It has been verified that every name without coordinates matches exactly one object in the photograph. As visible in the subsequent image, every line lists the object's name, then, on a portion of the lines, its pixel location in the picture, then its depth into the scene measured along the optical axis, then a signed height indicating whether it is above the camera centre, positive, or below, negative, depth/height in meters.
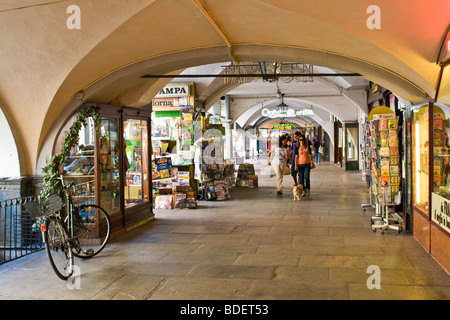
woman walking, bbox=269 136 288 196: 11.83 -0.20
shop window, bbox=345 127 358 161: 19.94 +0.25
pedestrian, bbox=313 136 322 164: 26.67 +0.04
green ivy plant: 6.54 +0.23
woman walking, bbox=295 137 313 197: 11.27 -0.32
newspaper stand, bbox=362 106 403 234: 7.05 -0.24
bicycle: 5.13 -0.95
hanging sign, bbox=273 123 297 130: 45.03 +2.56
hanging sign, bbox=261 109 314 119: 20.68 +1.93
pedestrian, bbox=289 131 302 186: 11.70 -0.08
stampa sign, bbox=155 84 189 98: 11.50 +1.64
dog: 10.83 -0.99
